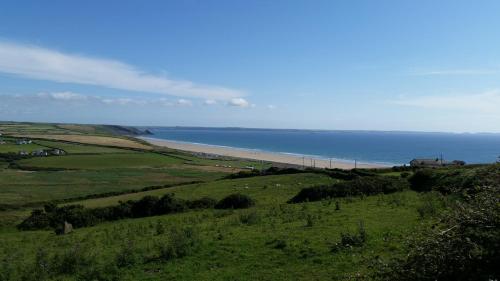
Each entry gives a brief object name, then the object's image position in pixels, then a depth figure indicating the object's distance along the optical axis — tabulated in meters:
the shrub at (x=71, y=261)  15.21
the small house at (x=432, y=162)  65.88
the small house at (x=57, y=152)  126.91
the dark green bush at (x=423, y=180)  32.01
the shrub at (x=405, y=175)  40.06
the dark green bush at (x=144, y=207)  33.09
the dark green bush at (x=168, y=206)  32.97
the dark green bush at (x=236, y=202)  31.52
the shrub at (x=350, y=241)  14.35
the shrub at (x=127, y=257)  15.14
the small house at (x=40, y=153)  120.16
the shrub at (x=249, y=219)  21.55
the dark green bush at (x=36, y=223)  31.62
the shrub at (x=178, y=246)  15.45
